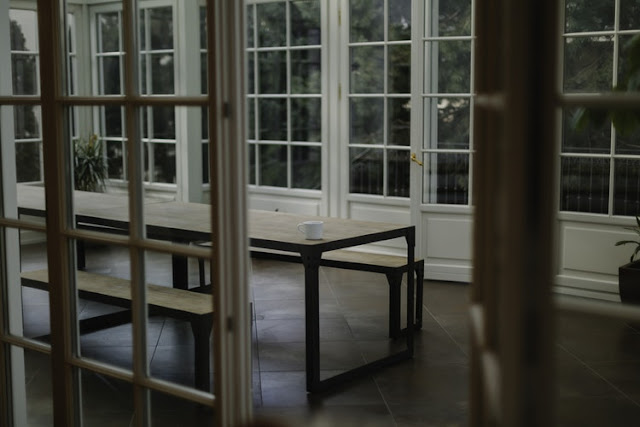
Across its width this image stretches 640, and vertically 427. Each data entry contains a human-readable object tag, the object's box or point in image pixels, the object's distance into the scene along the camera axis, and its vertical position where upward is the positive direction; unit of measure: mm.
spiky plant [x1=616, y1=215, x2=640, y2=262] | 5832 -827
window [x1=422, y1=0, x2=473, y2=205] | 6766 +216
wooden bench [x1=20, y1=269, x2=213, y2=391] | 2695 -583
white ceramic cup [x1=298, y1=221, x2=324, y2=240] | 4484 -552
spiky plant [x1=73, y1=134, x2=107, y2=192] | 2777 -121
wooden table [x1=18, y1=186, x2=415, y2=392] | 2580 -587
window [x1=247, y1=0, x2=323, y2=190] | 8031 +352
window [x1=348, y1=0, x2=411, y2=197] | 7305 +292
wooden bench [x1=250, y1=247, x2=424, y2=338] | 5094 -873
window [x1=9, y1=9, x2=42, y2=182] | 3203 +68
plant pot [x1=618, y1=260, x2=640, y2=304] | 5680 -1077
